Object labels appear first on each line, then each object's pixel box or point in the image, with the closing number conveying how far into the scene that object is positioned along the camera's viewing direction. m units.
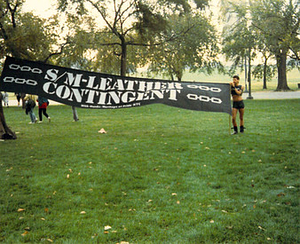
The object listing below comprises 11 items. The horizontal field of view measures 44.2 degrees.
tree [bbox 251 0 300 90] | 28.00
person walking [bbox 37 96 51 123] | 19.09
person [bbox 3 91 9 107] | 38.32
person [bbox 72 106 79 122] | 21.27
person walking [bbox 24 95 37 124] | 18.99
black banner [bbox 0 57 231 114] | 9.12
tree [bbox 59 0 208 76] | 28.48
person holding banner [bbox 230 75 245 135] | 13.66
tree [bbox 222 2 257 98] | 33.81
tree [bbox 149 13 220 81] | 30.35
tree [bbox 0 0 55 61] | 14.88
